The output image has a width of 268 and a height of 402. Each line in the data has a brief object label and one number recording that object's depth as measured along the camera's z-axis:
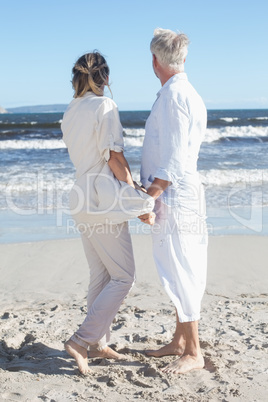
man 2.59
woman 2.59
